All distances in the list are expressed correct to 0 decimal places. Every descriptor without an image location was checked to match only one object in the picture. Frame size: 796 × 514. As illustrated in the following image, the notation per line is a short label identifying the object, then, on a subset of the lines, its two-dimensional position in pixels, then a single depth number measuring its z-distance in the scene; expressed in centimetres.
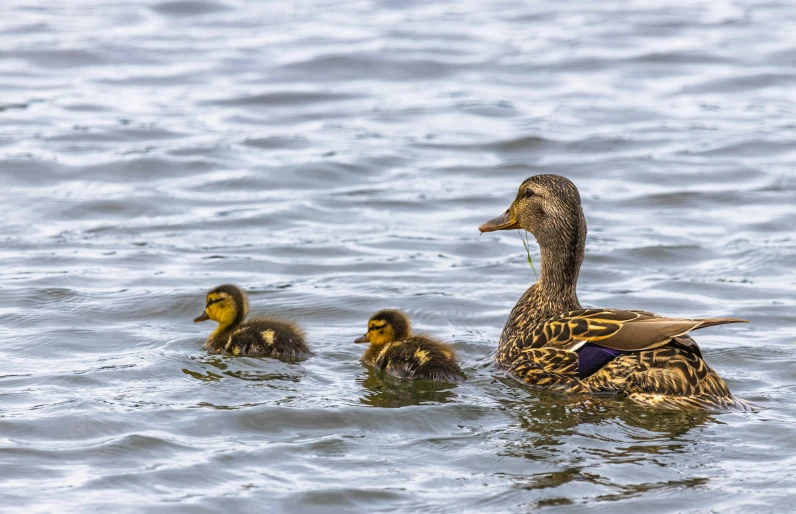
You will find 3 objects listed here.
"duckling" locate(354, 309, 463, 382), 1500
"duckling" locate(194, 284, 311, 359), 1581
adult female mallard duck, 1357
